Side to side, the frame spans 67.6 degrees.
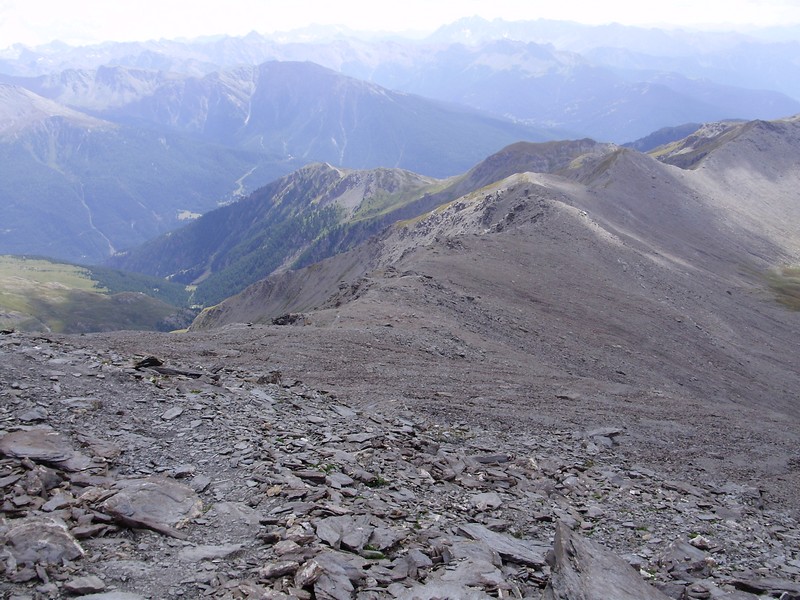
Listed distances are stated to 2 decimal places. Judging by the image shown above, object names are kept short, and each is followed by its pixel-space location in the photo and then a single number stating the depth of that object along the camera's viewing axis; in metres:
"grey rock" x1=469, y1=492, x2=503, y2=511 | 15.94
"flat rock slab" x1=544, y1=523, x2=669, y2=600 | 11.52
